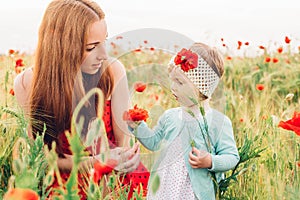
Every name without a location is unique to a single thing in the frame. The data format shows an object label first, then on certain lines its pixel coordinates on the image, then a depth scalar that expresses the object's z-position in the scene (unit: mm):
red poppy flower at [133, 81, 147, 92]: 1393
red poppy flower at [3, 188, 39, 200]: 489
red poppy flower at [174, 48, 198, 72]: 1300
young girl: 1328
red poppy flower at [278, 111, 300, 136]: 1078
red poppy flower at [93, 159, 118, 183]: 979
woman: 1520
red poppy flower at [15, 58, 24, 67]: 2161
